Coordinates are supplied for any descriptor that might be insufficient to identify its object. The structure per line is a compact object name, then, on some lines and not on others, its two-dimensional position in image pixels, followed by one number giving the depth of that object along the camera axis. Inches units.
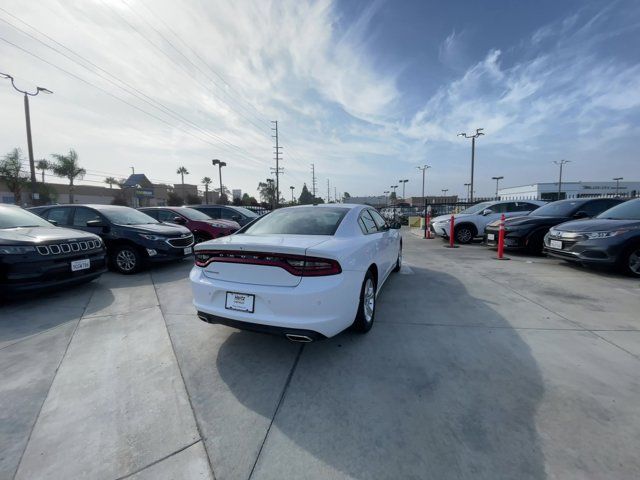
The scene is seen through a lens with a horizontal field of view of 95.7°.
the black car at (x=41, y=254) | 145.4
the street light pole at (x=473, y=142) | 766.5
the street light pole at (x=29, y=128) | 669.3
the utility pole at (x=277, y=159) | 1751.0
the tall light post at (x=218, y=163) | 1293.1
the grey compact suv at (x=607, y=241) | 196.9
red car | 329.4
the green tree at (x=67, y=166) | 1451.8
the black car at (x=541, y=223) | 287.1
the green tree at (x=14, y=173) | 1202.6
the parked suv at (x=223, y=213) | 441.1
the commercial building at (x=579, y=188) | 2800.2
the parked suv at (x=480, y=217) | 398.3
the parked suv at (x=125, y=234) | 225.3
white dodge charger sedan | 91.4
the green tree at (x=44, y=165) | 1446.9
